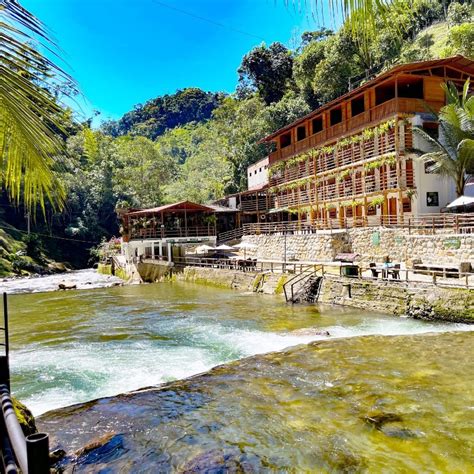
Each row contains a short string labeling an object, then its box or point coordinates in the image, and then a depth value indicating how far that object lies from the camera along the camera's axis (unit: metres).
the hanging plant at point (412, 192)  25.69
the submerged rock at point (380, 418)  7.02
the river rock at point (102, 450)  6.14
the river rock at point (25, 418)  5.12
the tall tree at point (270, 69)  56.81
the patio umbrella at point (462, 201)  20.28
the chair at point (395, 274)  18.01
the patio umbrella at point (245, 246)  32.97
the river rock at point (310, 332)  13.27
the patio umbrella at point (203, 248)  34.20
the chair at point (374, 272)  18.56
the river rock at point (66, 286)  30.66
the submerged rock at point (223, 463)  5.82
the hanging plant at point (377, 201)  26.94
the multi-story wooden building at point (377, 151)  26.03
